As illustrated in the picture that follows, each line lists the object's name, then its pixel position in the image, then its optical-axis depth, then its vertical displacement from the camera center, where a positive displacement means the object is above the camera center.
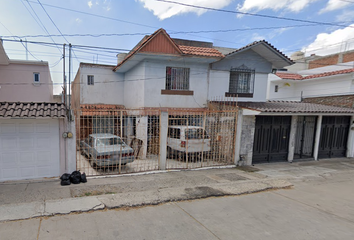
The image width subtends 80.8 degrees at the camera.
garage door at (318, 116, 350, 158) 11.06 -1.52
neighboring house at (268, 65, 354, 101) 11.75 +1.54
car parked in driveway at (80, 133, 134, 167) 7.21 -1.86
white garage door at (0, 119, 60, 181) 6.10 -1.62
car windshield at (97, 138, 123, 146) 7.51 -1.57
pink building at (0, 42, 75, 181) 6.07 -1.38
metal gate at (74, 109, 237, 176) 7.37 -1.86
